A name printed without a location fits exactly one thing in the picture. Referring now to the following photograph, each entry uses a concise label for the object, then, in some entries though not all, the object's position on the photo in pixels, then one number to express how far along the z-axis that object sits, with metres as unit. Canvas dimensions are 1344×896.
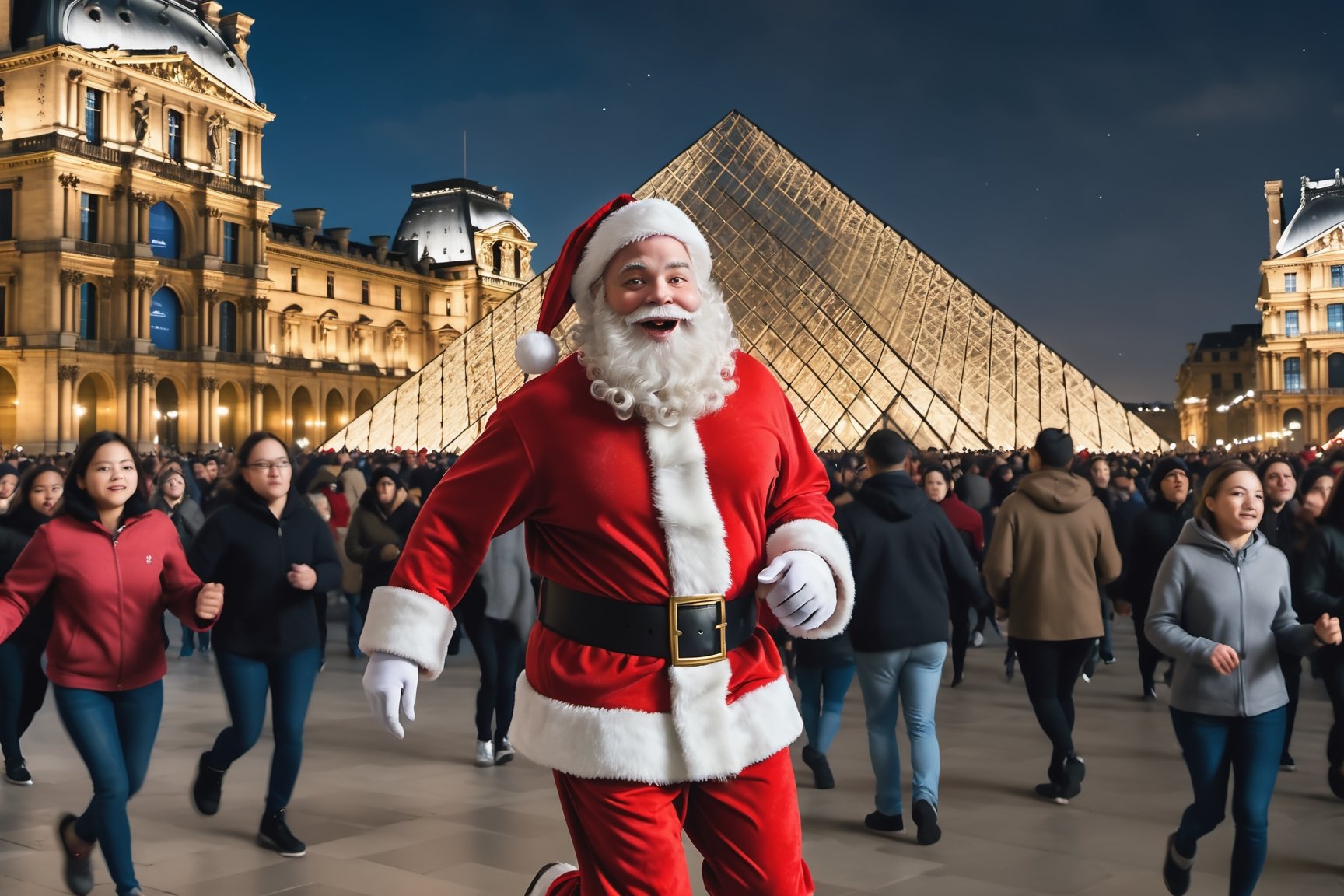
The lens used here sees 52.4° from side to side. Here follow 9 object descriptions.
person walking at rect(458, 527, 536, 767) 5.55
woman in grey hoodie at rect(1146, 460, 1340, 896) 3.35
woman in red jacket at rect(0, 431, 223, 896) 3.55
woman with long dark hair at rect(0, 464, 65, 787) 5.09
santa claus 2.15
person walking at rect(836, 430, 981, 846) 4.42
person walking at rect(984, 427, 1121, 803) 4.97
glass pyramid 20.89
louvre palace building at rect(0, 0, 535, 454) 40.16
